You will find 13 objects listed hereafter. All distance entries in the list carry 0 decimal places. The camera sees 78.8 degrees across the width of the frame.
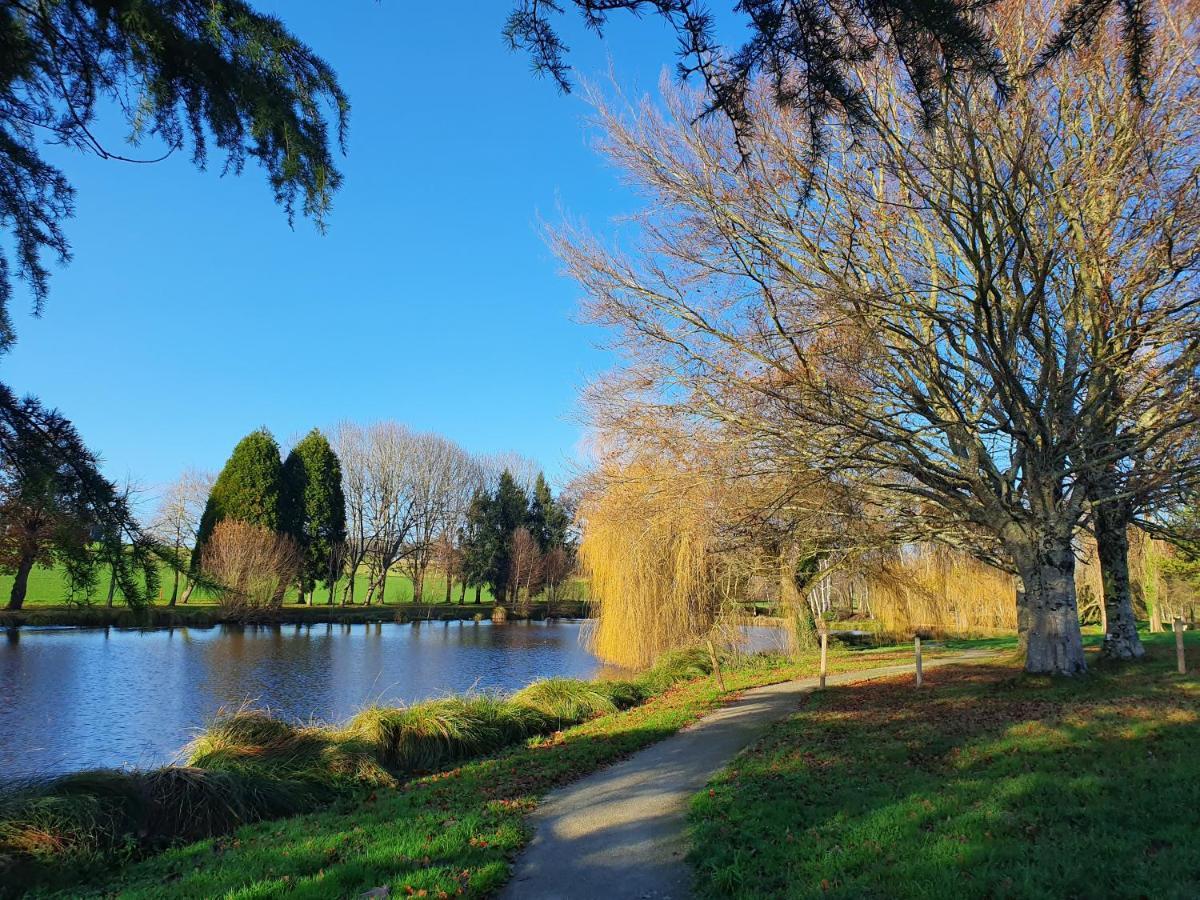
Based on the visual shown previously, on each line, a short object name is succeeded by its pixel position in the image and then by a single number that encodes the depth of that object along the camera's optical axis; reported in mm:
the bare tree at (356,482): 52719
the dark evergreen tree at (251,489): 42969
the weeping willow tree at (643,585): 19250
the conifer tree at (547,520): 57938
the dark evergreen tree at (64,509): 3102
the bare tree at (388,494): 52750
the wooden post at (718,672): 13822
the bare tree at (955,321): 9781
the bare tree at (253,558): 34625
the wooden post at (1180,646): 11289
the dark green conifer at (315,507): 46781
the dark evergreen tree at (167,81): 3305
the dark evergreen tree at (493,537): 54034
